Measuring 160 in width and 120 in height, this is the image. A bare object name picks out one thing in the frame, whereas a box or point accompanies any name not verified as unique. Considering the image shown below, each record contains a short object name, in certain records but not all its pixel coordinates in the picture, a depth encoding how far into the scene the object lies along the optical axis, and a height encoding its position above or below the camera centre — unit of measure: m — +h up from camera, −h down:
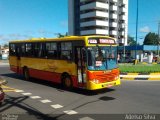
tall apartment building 86.06 +8.72
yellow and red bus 13.17 -0.91
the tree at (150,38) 134.94 +2.22
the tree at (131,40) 147.68 +1.72
